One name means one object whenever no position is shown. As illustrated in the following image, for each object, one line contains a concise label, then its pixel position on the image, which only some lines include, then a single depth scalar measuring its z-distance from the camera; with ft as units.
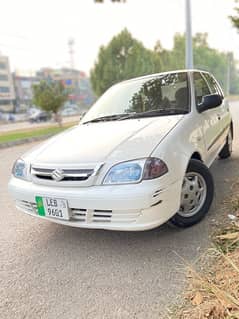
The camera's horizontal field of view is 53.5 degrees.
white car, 5.98
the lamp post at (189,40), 32.59
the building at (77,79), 185.47
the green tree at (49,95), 36.60
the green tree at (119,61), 56.03
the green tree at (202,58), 88.70
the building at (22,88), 170.37
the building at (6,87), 151.02
